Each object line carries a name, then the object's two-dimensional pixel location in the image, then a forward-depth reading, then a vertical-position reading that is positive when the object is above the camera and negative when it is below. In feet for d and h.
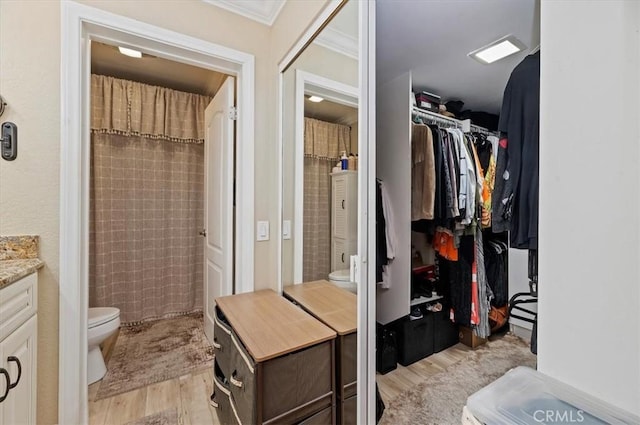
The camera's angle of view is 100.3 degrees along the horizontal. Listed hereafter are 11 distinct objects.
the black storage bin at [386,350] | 3.43 -1.81
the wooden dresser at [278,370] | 3.26 -2.09
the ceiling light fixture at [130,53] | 7.56 +4.52
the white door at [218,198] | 6.61 +0.33
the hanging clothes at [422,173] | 3.28 +0.49
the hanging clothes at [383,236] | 3.68 -0.34
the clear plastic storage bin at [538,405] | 1.31 -1.02
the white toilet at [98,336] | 6.01 -2.91
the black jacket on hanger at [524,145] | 1.99 +0.52
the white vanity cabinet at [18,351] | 3.12 -1.84
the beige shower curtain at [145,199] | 8.60 +0.38
